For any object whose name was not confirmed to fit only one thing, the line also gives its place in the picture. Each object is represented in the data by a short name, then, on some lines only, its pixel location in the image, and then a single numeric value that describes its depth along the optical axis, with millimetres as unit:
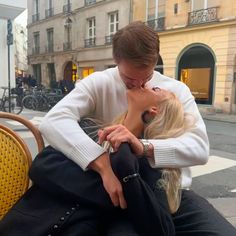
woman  1218
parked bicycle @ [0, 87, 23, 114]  11281
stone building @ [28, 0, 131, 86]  23609
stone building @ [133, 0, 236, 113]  16438
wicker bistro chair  1589
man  1339
